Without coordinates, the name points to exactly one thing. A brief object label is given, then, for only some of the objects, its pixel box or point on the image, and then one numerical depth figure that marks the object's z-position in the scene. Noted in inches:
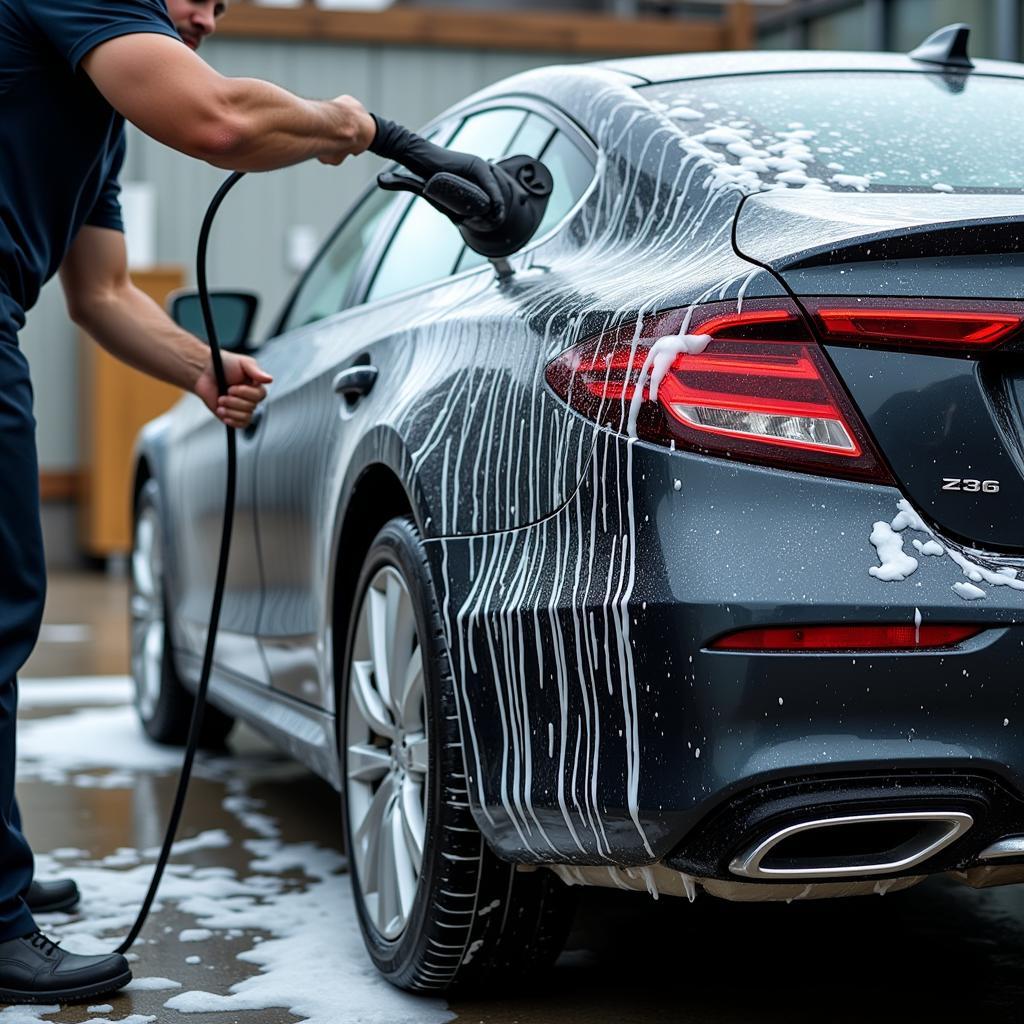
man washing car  103.3
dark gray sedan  82.4
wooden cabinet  453.4
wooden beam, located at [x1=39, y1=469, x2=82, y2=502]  472.4
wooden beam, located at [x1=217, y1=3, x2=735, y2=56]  471.2
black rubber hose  120.3
